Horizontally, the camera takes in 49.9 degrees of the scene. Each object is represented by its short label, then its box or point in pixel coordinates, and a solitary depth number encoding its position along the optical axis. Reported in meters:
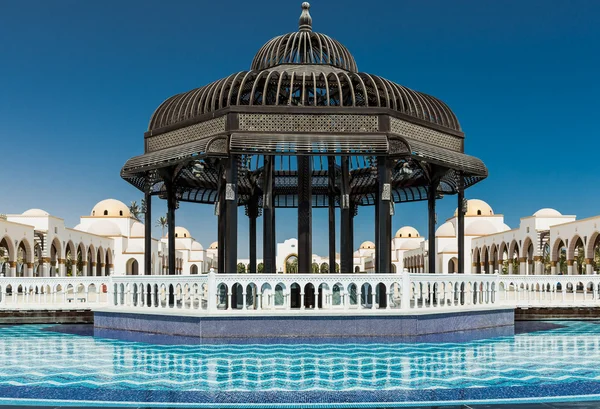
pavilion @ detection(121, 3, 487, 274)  12.68
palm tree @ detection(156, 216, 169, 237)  92.22
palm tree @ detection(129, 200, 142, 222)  92.88
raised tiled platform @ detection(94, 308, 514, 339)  11.54
